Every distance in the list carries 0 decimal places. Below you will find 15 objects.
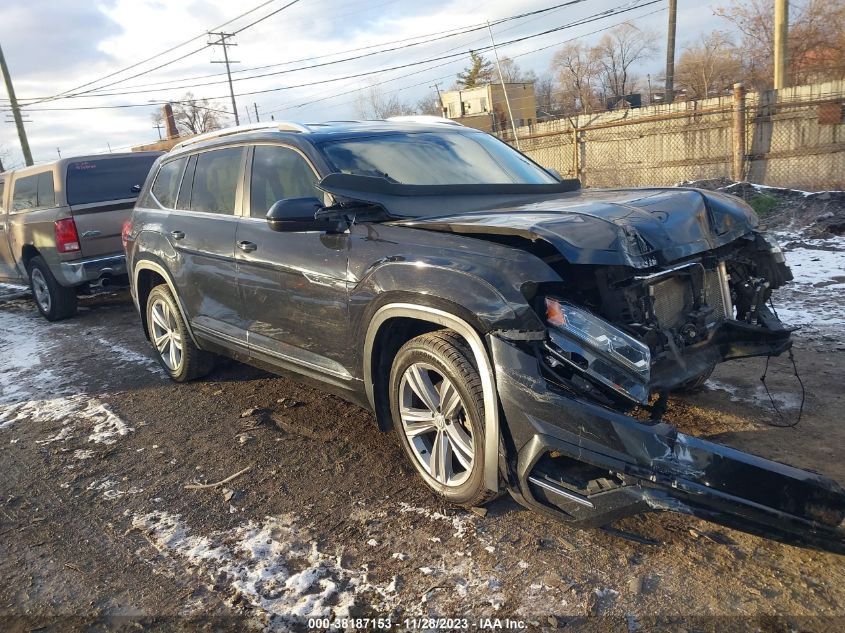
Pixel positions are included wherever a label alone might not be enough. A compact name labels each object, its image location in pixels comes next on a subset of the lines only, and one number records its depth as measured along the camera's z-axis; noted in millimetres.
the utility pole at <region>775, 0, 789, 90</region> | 15695
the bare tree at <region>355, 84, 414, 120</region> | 55938
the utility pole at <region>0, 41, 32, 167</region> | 25156
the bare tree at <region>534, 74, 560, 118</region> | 54000
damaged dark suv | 2473
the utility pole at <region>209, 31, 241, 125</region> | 46562
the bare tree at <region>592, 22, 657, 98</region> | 53062
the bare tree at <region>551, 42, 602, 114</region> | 53219
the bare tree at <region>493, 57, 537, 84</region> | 48450
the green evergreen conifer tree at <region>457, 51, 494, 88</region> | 69875
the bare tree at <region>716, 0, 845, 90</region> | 29297
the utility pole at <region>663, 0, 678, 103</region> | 23906
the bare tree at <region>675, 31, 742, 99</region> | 39112
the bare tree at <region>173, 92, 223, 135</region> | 64812
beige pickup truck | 7965
